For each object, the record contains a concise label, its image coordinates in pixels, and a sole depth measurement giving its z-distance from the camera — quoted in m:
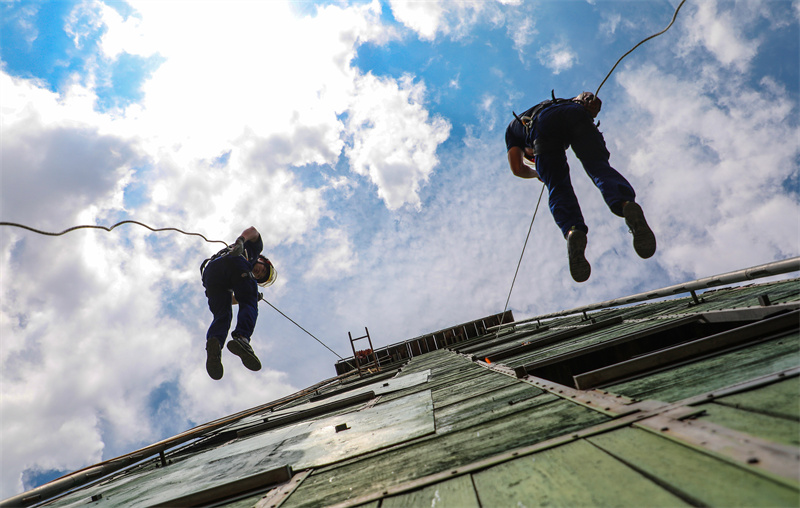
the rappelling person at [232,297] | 7.09
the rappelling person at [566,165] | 4.54
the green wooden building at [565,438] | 1.54
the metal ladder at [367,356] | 16.60
